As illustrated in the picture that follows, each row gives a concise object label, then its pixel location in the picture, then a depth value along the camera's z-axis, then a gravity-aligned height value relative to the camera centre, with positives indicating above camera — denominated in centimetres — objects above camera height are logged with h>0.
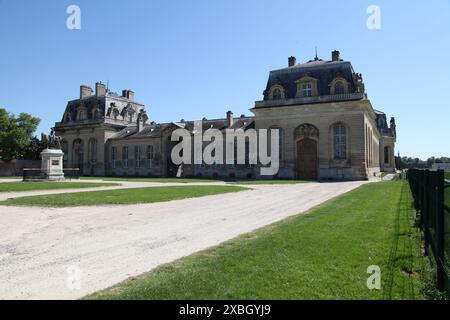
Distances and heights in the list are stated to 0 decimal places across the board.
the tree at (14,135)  5797 +494
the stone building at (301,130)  3828 +423
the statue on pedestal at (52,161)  3456 +29
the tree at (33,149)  6259 +272
